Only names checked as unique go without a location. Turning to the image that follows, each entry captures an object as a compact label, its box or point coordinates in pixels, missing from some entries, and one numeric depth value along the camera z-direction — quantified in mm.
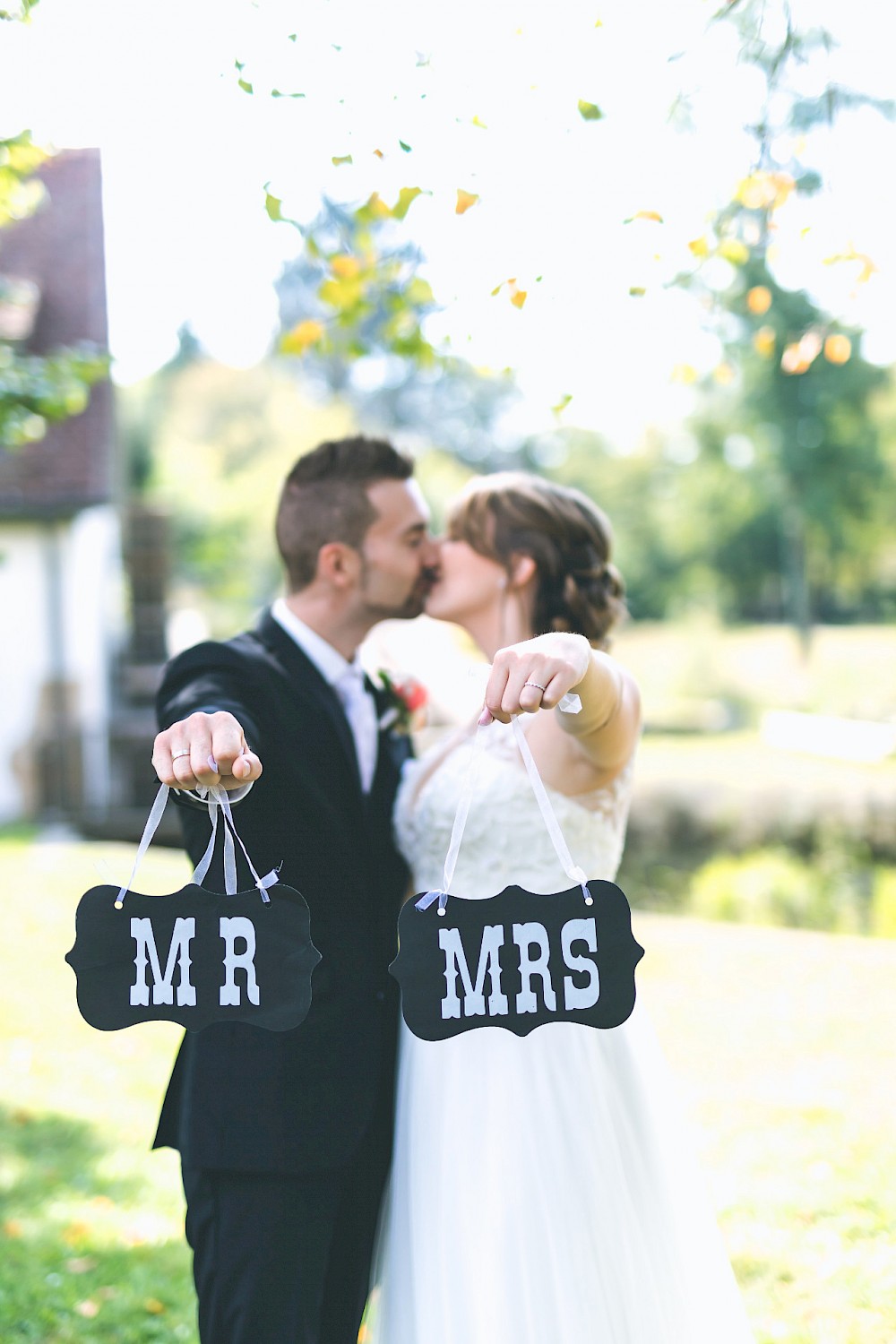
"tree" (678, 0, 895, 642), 23578
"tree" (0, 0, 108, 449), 5148
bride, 2590
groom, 2518
